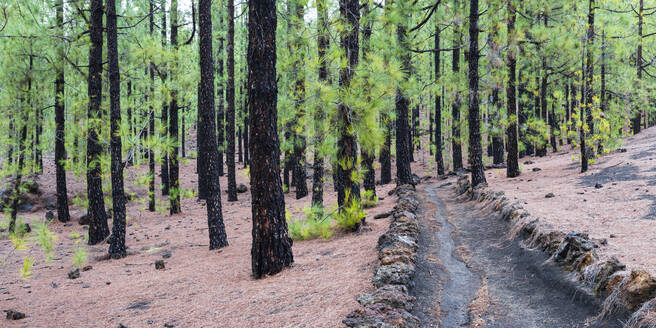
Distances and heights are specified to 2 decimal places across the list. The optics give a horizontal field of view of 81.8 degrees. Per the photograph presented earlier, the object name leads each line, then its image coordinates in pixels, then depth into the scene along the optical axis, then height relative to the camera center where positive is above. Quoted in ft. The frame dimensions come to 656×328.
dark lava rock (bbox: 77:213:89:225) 46.42 -7.26
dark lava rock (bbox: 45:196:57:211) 54.95 -6.18
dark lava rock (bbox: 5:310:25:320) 17.54 -7.12
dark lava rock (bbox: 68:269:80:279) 24.82 -7.47
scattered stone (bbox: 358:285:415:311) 12.14 -4.72
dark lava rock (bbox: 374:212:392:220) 30.14 -4.90
